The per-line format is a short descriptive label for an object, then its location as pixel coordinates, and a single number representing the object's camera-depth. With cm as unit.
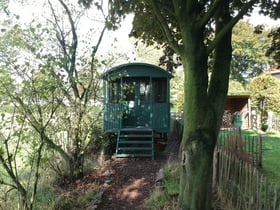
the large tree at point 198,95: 407
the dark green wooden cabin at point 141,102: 1170
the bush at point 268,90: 1948
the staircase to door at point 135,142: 1040
